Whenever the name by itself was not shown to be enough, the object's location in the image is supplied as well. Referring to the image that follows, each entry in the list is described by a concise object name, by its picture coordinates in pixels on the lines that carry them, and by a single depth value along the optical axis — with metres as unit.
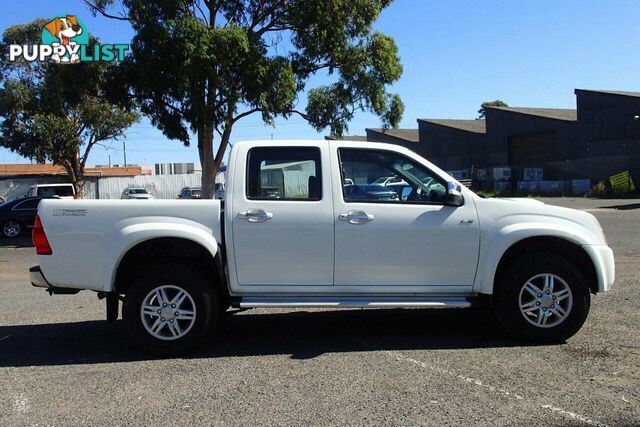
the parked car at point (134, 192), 41.74
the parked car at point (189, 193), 35.34
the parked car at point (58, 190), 30.47
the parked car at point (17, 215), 22.19
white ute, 5.71
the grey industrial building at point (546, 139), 45.34
